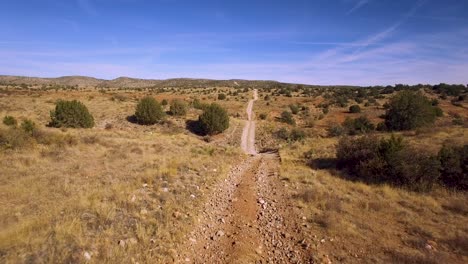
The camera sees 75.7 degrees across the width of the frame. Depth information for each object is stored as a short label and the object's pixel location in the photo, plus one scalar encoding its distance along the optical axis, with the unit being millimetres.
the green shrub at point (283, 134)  29472
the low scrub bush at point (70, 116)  27781
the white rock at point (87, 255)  6005
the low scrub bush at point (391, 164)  11859
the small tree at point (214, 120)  30859
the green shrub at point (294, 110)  44400
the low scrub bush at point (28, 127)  19225
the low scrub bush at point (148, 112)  33031
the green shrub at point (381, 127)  30509
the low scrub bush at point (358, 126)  30227
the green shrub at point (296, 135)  28672
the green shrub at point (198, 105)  42031
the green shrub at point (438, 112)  36866
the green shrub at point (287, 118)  37719
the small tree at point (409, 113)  29328
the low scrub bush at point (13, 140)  15664
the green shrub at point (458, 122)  29431
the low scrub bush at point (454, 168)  11680
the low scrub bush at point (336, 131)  29281
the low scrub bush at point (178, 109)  37125
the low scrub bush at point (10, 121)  24953
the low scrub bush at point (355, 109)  43625
